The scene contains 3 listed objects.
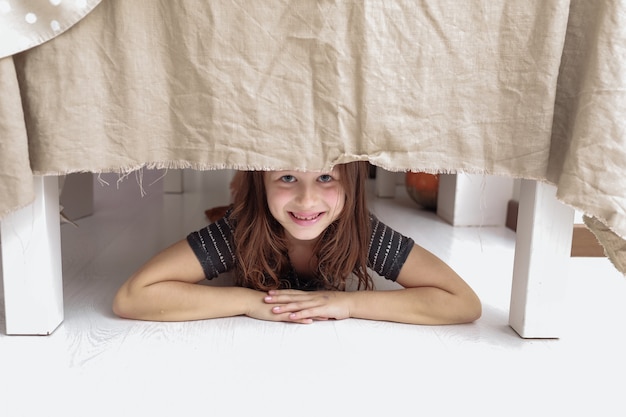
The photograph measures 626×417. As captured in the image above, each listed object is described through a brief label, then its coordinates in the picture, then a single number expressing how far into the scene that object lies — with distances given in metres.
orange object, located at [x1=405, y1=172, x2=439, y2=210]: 2.29
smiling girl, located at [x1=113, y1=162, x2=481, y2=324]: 1.08
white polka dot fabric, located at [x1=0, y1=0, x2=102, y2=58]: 0.82
